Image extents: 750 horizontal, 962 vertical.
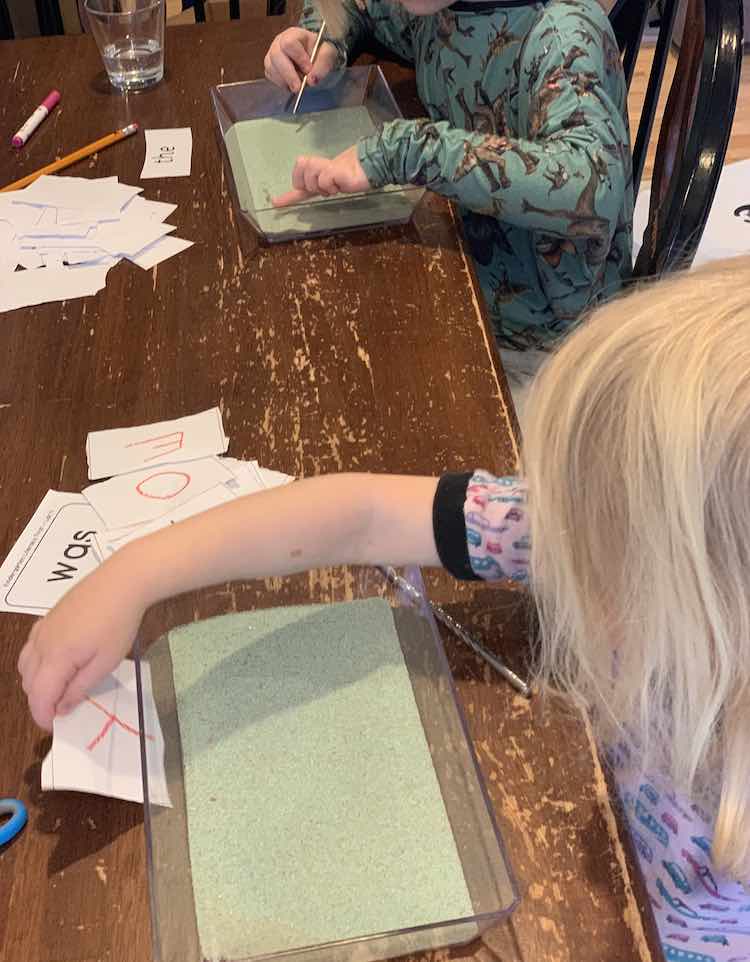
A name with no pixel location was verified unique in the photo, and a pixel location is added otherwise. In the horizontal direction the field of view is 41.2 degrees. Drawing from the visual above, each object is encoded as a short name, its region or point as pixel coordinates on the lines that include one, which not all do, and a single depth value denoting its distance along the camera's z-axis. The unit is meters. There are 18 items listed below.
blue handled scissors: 0.62
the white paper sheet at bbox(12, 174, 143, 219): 1.19
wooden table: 0.58
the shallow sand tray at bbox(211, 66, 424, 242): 1.13
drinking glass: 1.38
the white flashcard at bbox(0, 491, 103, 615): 0.77
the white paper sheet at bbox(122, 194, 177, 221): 1.18
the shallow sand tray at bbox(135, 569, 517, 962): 0.56
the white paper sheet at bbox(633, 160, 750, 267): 2.14
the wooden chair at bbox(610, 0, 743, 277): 1.01
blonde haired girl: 0.58
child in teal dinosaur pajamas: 1.11
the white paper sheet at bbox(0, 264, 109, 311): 1.06
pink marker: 1.30
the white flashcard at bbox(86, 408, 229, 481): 0.88
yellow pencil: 1.23
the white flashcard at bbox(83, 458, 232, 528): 0.83
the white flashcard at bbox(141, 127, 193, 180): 1.25
